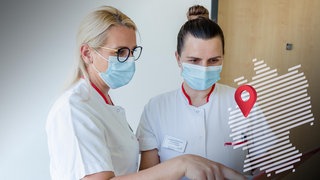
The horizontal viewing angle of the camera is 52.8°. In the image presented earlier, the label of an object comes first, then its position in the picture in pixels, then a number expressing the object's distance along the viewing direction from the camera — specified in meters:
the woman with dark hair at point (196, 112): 0.82
